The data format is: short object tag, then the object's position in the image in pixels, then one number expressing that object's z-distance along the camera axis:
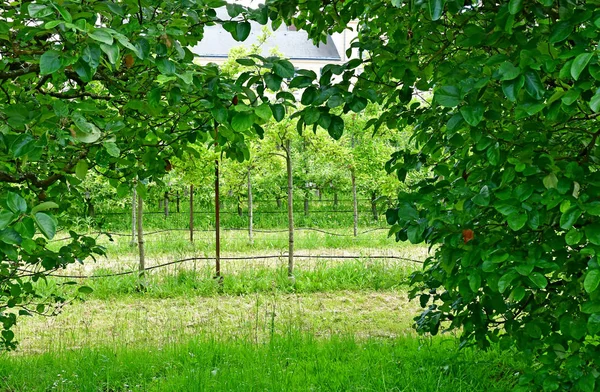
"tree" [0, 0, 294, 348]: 1.29
